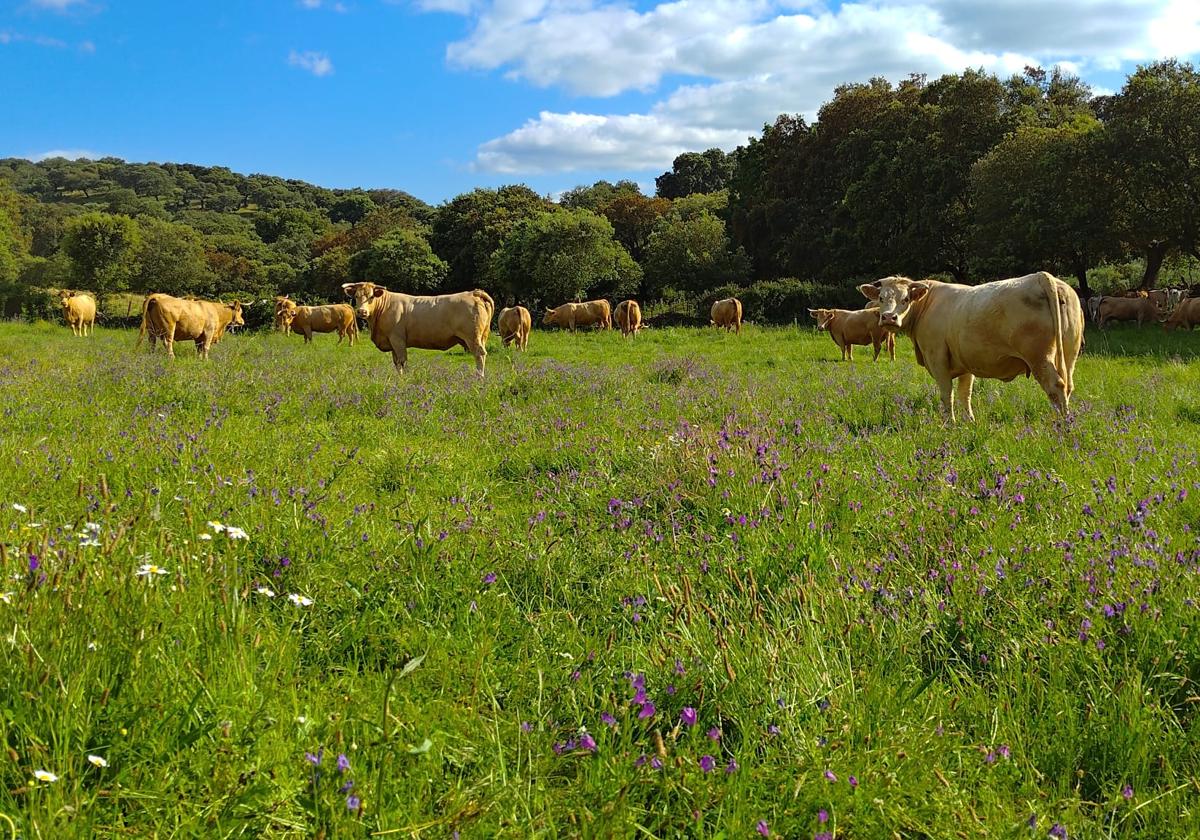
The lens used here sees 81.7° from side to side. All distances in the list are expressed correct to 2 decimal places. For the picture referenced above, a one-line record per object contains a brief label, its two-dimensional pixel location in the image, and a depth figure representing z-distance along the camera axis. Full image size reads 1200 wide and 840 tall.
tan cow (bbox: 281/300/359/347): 34.34
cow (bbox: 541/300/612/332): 34.97
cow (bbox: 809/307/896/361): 19.53
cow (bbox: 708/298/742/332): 30.67
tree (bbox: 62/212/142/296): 60.03
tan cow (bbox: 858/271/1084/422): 7.79
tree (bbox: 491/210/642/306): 43.84
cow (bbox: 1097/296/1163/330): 27.56
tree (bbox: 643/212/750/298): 47.31
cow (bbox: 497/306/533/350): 25.73
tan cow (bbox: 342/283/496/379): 16.23
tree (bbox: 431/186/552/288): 54.41
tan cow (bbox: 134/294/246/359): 19.16
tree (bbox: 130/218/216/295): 64.88
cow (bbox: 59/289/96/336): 32.66
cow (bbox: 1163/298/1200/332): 25.27
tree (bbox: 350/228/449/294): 48.19
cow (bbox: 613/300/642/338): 30.55
